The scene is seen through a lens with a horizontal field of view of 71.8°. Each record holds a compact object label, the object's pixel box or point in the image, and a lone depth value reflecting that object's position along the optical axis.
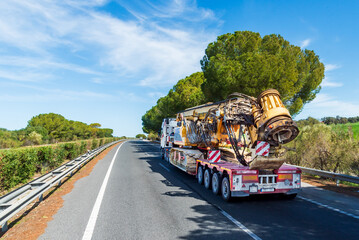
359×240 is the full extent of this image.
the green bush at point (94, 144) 32.03
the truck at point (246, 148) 7.48
